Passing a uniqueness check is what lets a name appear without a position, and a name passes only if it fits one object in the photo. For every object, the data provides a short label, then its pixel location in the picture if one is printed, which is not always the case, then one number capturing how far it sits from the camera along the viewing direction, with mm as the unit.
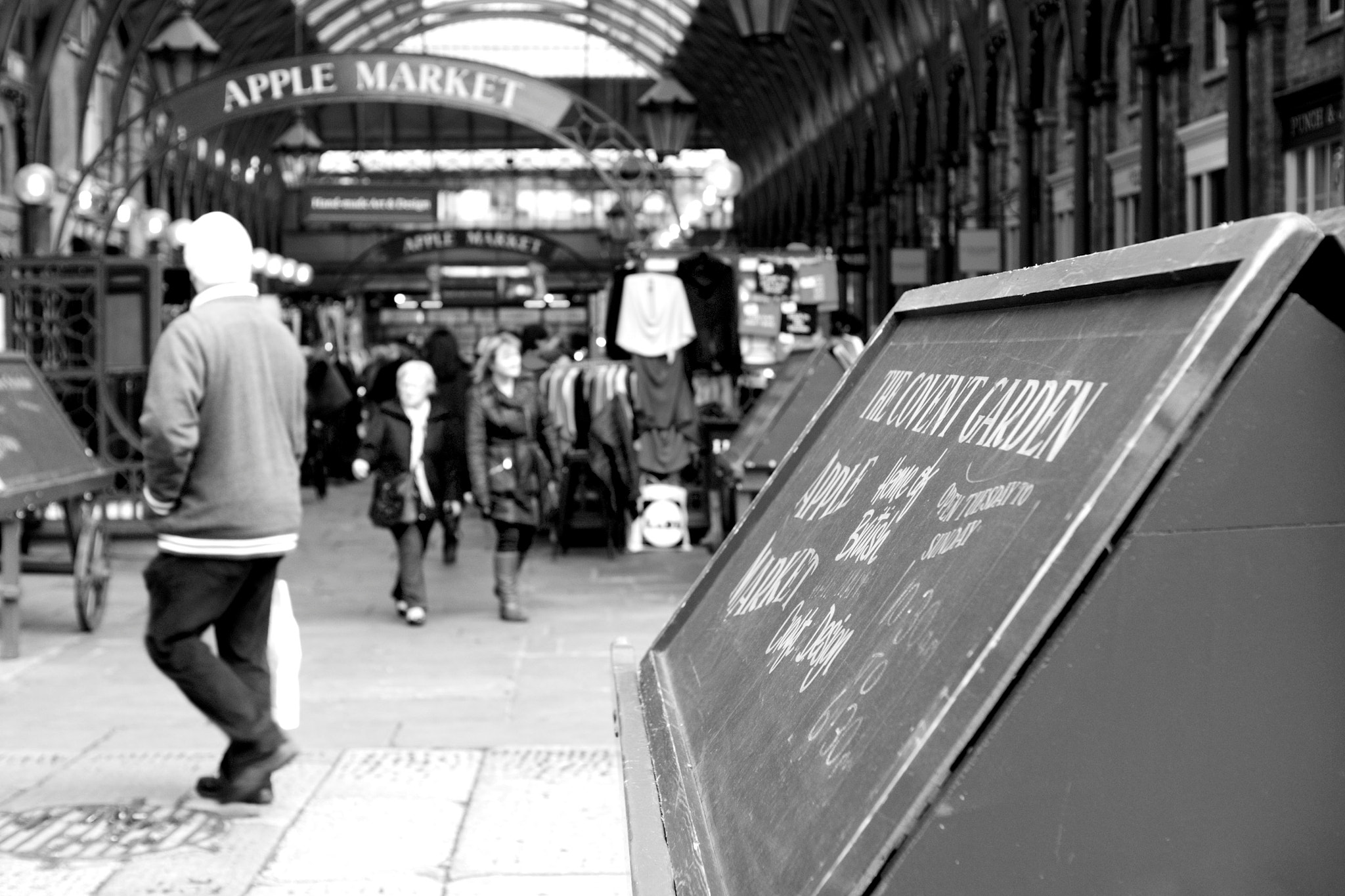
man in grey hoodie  5156
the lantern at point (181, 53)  14266
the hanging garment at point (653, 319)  12609
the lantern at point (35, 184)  19766
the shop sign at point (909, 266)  22016
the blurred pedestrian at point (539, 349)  14586
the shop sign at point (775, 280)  15891
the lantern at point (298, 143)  23734
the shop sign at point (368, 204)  26344
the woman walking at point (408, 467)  9789
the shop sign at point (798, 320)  16219
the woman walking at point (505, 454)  9781
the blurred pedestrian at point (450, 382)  10352
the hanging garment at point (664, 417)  12367
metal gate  12688
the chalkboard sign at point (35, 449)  8102
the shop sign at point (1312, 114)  12594
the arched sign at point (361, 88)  14789
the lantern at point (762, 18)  10469
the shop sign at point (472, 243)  40500
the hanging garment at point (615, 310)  12883
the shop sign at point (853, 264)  19609
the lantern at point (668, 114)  17156
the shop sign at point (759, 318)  15539
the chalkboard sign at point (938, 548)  1438
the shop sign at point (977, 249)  19031
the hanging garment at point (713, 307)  14250
